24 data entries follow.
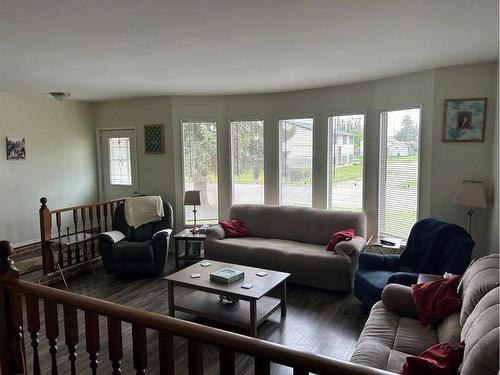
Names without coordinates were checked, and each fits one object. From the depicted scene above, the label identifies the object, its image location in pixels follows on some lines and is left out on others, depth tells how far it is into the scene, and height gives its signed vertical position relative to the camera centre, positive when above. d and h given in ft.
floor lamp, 12.44 -1.38
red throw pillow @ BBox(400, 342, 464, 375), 5.84 -3.33
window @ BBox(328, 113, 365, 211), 17.26 -0.27
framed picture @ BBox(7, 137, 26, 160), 18.85 +0.59
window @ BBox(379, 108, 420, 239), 15.21 -0.69
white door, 21.76 -0.28
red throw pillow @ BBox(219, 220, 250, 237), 17.97 -3.48
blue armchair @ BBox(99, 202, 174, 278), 16.20 -4.18
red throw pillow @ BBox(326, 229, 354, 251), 15.17 -3.34
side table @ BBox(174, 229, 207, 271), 17.92 -4.23
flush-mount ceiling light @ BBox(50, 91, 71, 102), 17.69 +3.03
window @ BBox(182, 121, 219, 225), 20.47 -0.38
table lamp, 18.31 -2.02
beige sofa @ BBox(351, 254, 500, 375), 5.33 -3.65
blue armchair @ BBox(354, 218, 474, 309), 11.10 -3.46
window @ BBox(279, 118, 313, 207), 18.78 -0.26
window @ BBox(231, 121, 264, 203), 19.99 -0.24
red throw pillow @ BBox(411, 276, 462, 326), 8.59 -3.44
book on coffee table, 11.96 -3.87
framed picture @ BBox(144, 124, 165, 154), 20.47 +1.02
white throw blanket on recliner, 18.03 -2.55
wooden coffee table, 11.23 -4.81
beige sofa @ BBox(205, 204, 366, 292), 14.58 -3.89
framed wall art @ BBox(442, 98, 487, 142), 13.24 +1.22
